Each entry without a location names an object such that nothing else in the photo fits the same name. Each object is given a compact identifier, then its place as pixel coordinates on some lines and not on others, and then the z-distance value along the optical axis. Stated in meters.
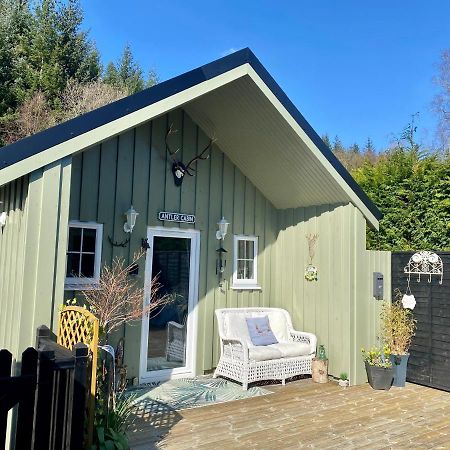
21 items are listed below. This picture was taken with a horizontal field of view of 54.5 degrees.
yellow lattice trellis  3.29
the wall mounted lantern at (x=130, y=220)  5.55
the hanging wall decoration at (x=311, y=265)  6.57
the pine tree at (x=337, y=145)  28.51
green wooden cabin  5.24
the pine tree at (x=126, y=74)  21.92
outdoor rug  5.00
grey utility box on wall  6.26
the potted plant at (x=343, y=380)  5.94
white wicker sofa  5.71
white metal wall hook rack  5.84
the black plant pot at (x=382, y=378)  5.79
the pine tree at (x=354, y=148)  25.39
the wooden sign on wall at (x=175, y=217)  5.98
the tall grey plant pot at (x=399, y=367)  5.92
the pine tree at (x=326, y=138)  33.56
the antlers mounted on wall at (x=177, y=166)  6.08
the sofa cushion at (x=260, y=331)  6.20
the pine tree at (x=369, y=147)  23.40
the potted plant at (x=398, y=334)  5.93
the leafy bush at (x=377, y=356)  5.93
